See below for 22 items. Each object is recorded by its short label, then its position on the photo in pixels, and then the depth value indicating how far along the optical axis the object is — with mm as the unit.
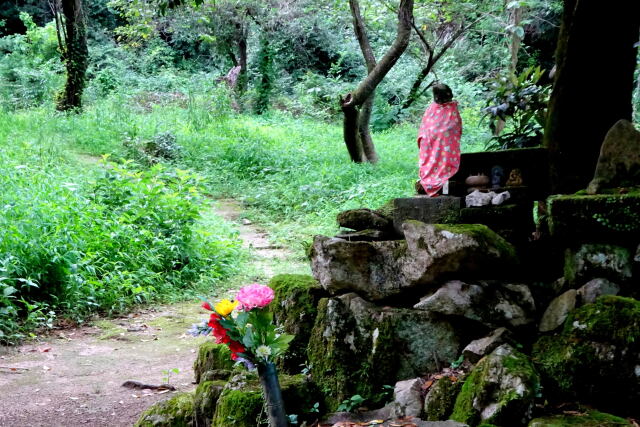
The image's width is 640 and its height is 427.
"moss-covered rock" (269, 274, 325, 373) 4152
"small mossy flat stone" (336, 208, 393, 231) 4469
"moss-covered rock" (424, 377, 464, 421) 3203
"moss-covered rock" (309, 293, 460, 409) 3656
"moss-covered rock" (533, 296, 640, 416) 2928
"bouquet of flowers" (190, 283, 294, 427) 3295
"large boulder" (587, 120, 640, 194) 3578
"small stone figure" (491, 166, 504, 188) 4352
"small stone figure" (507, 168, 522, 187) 4293
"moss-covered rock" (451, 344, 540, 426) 2893
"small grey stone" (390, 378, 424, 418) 3291
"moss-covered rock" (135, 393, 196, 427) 4039
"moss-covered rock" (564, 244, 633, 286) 3314
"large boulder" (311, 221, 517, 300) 3547
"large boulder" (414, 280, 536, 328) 3490
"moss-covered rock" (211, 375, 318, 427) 3586
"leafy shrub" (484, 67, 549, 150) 5816
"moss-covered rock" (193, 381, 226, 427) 3908
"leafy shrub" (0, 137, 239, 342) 6562
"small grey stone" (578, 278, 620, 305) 3295
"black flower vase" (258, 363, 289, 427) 3297
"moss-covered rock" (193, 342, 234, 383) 4551
